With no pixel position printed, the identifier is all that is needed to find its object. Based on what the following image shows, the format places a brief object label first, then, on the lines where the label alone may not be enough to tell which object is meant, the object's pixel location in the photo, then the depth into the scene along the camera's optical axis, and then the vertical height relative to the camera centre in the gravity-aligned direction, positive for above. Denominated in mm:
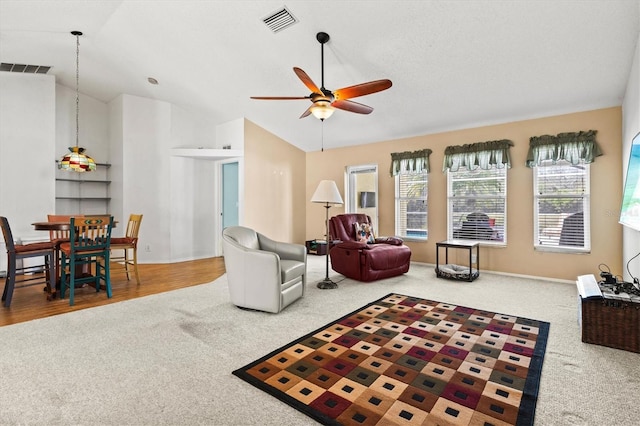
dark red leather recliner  4602 -660
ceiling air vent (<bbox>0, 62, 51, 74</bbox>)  5244 +2362
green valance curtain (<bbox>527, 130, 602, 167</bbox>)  4344 +896
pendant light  4633 +712
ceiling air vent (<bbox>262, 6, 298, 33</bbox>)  3516 +2159
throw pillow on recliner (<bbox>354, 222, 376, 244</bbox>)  5191 -374
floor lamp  4367 +199
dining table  3654 -213
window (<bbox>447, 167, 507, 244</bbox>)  5199 +101
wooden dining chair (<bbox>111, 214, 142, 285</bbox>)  4352 -433
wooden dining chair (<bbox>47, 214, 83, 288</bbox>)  4000 -382
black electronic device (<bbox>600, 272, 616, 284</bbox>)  2824 -599
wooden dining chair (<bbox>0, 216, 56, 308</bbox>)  3535 -524
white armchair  3174 -689
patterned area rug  1689 -1052
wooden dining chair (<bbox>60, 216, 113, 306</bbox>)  3625 -443
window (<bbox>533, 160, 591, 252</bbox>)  4523 +74
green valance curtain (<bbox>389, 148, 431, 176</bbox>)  5855 +924
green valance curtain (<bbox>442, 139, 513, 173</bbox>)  5031 +911
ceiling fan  3049 +1195
